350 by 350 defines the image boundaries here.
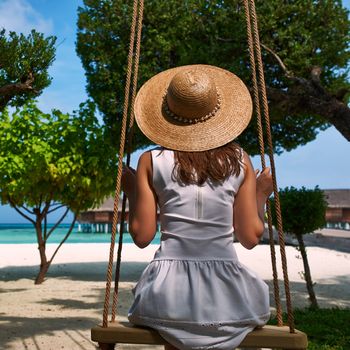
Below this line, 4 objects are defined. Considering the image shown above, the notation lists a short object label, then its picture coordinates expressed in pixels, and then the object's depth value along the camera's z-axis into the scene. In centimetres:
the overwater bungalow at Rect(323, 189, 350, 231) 4936
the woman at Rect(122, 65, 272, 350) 248
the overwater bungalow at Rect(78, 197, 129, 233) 5088
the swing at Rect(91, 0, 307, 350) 254
